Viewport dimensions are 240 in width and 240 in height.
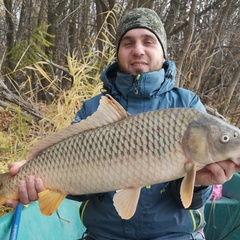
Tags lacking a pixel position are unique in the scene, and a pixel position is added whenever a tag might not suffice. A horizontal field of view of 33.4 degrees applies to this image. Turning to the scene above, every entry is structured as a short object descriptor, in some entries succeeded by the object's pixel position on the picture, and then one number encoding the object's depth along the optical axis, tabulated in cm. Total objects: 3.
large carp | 128
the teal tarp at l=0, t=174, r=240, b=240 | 190
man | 158
